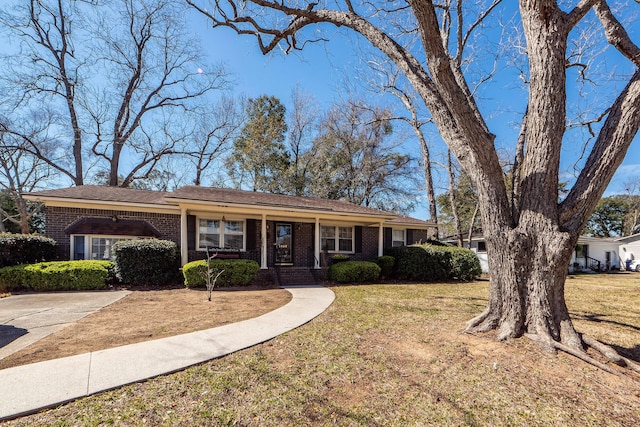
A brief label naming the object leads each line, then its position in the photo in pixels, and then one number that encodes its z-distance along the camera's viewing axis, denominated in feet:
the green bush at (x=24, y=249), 28.73
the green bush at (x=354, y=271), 36.27
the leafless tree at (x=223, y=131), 75.00
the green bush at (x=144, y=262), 30.01
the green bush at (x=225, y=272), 29.40
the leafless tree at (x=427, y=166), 58.65
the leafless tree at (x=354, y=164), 72.69
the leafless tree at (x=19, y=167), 58.23
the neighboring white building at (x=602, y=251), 75.05
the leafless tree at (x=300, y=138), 75.00
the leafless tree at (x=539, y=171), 12.28
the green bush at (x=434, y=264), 40.91
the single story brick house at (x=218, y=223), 33.37
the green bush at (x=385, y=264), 41.22
